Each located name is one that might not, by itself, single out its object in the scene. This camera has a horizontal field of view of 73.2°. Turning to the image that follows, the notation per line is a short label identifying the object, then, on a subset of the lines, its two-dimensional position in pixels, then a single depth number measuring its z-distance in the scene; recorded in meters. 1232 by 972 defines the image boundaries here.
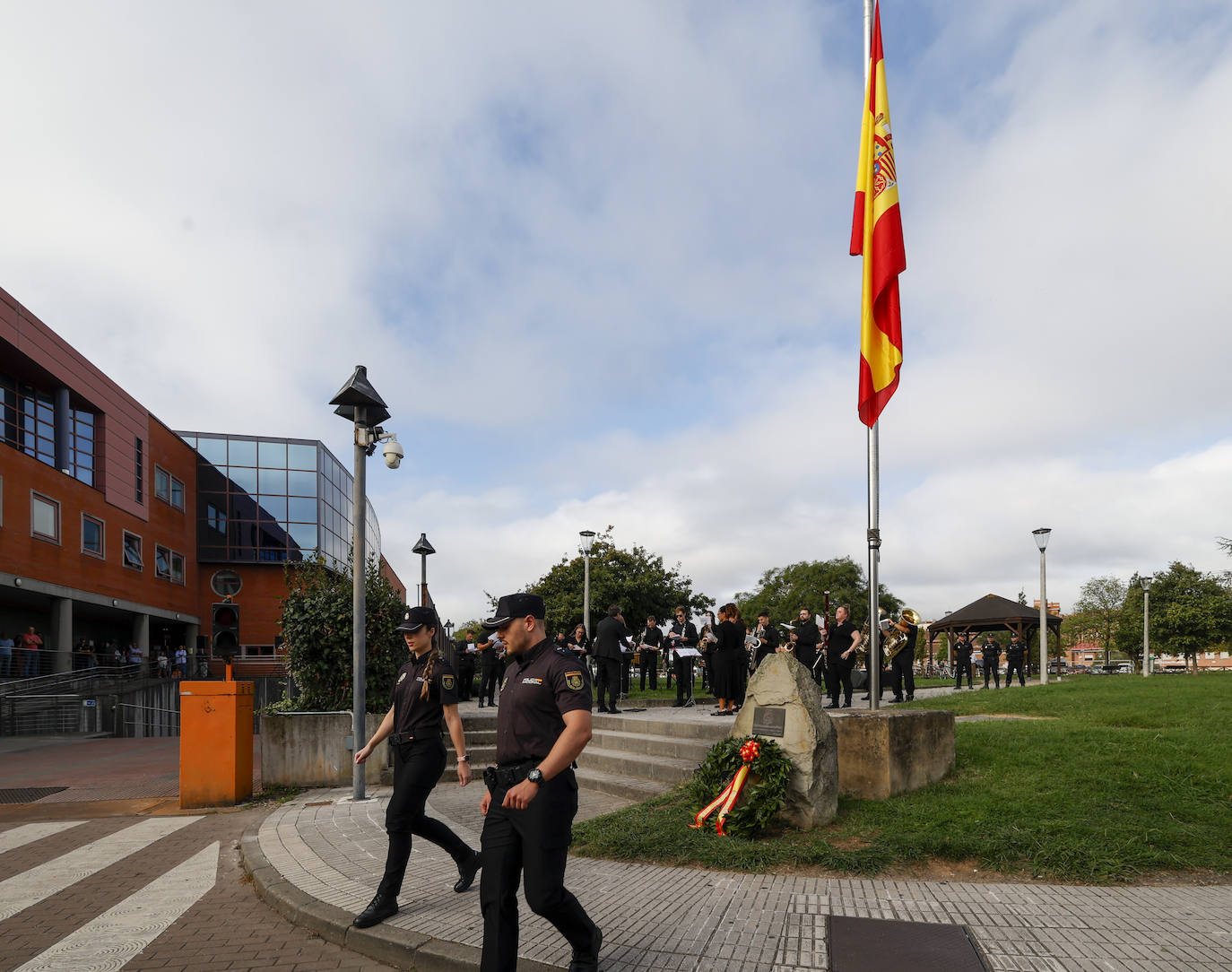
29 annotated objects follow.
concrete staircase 8.70
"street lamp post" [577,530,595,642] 24.33
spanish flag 8.02
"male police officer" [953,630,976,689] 27.64
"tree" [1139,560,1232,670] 49.41
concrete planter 10.02
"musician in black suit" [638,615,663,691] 18.58
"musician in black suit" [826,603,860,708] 13.16
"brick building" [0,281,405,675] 28.81
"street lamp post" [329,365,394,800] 9.02
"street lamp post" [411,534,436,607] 21.47
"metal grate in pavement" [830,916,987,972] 4.05
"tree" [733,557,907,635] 59.25
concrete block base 7.00
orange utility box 9.29
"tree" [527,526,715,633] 36.16
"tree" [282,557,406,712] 10.36
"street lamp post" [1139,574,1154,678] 34.72
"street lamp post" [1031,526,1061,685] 24.46
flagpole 7.72
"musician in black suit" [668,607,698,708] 15.14
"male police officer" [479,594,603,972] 3.59
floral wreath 6.33
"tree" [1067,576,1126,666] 67.62
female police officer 4.98
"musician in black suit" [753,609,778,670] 13.58
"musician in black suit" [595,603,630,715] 12.85
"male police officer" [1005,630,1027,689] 27.42
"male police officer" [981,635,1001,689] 25.73
